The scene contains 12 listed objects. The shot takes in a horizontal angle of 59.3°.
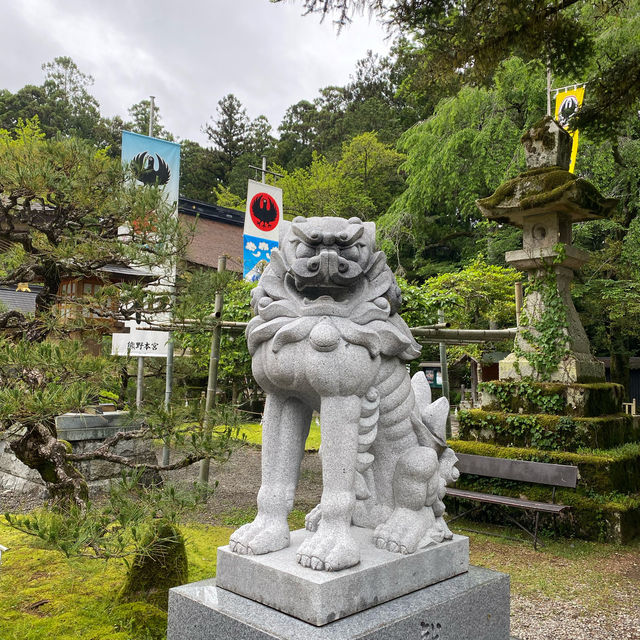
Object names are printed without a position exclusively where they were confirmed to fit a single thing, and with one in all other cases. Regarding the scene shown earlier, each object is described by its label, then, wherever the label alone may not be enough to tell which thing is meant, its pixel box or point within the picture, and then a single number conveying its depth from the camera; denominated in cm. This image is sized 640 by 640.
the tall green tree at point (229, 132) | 2812
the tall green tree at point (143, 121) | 2539
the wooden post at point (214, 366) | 585
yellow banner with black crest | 924
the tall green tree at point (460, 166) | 1397
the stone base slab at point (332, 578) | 195
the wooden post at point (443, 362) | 716
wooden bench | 536
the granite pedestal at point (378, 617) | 194
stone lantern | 624
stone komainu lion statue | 220
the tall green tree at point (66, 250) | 349
